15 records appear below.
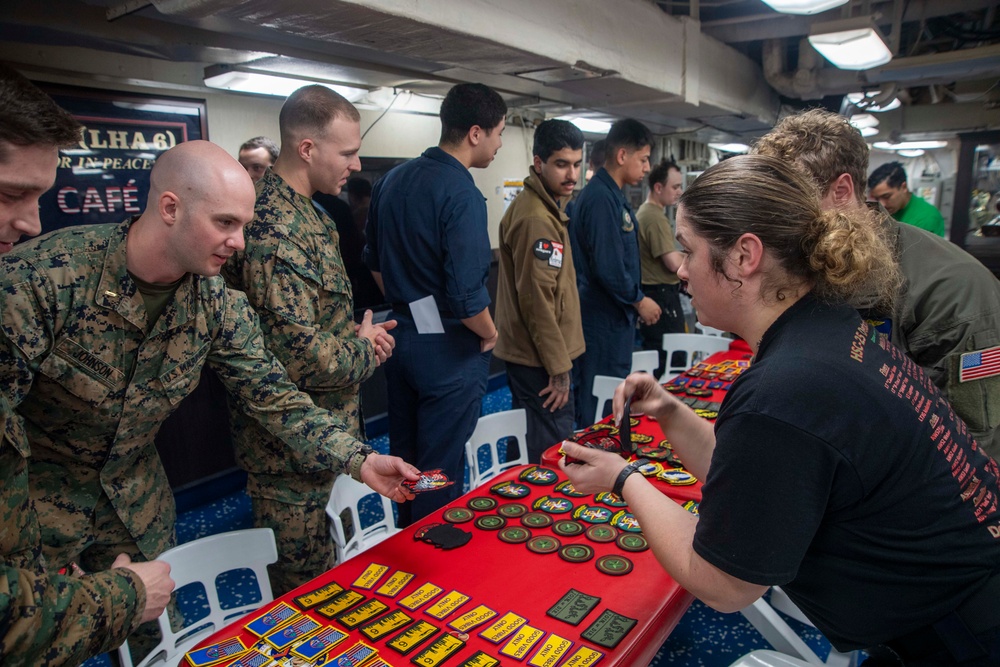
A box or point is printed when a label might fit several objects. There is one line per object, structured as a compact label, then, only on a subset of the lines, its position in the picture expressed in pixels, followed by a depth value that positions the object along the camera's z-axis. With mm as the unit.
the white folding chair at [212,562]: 1661
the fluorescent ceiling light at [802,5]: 2932
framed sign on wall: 2844
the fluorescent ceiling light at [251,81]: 3128
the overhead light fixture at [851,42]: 3645
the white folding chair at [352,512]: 2047
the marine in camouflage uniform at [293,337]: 2047
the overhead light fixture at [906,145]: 9814
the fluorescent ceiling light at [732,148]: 9486
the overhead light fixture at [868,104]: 5934
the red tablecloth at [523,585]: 1304
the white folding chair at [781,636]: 1828
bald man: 1507
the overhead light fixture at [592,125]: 5820
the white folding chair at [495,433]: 2648
